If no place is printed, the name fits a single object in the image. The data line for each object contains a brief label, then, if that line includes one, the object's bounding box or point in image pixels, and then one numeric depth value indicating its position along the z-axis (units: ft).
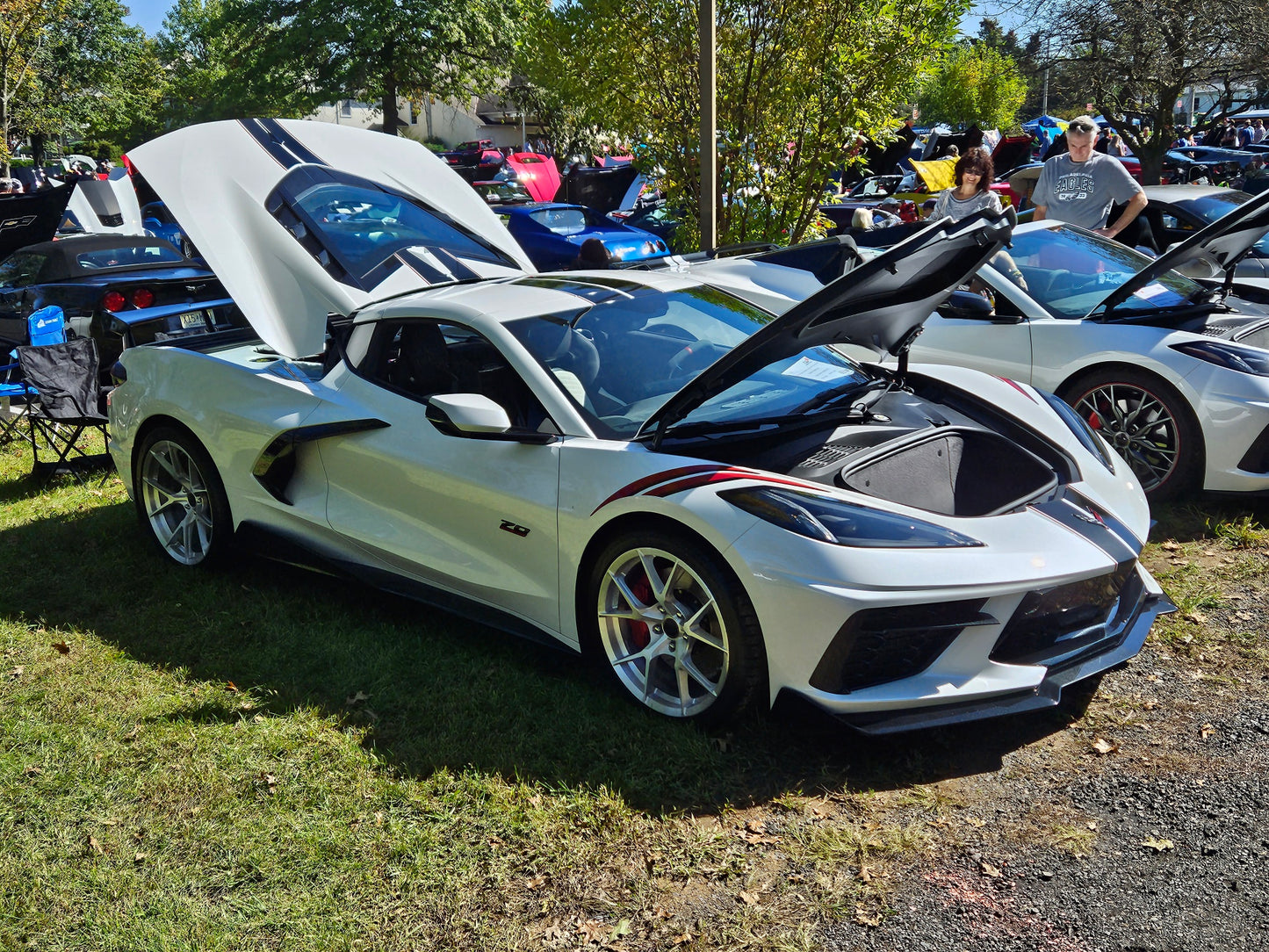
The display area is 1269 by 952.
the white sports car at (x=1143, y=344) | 17.87
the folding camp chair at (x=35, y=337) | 26.50
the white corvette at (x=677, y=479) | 10.91
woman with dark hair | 24.82
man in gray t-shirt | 25.46
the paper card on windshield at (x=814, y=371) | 14.55
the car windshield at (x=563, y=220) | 48.21
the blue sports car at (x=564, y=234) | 46.03
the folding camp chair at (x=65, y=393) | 22.68
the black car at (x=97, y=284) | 28.60
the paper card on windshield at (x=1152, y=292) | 20.10
